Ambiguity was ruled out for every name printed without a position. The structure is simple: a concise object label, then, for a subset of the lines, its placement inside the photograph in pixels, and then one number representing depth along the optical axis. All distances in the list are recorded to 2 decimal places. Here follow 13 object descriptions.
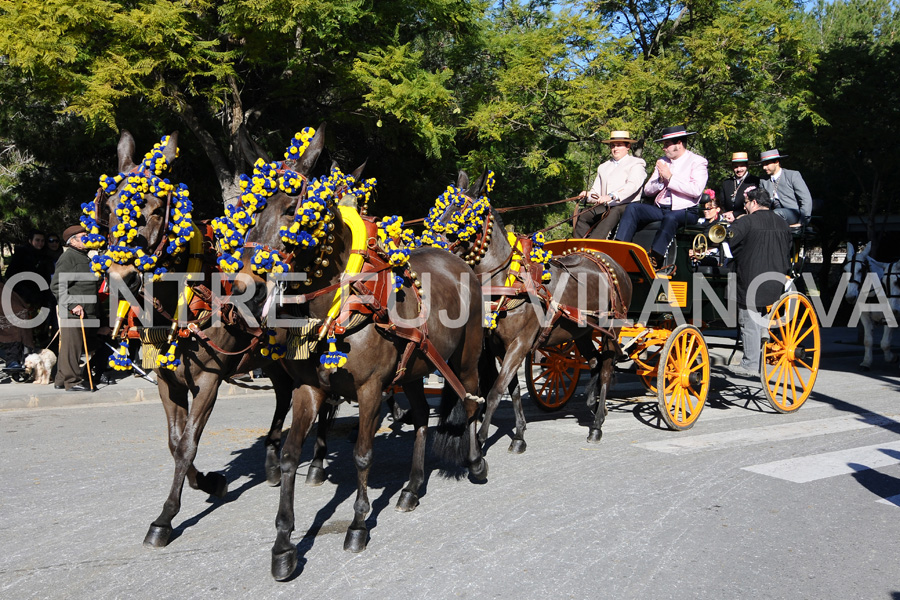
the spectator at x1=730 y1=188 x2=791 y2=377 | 8.54
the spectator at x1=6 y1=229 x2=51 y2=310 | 11.52
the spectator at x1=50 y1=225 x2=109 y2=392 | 9.86
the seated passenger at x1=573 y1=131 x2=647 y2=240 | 8.80
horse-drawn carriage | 8.15
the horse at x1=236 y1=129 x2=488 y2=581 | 4.20
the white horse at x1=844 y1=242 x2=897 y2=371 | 13.40
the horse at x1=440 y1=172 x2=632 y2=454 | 6.94
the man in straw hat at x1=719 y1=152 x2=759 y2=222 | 10.35
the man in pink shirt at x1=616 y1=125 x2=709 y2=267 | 8.42
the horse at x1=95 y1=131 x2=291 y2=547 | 4.32
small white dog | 10.83
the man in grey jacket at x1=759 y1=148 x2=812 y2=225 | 10.03
